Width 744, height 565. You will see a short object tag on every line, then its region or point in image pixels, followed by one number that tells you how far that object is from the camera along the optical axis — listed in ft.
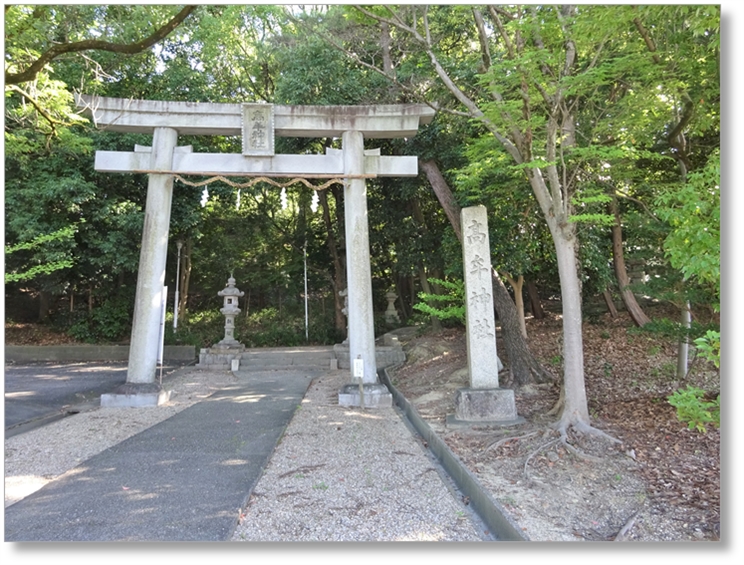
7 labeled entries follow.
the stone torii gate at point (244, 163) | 22.71
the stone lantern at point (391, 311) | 52.49
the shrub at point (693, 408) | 7.95
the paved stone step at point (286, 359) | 38.58
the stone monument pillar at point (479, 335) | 17.63
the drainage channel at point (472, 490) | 9.10
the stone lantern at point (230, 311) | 41.04
